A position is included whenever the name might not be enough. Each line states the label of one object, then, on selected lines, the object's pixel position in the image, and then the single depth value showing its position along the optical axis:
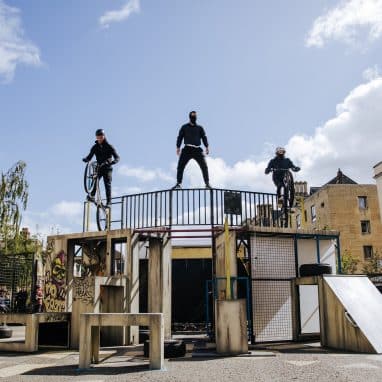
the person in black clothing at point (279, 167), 16.28
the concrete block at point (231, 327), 10.98
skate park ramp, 10.89
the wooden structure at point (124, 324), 9.16
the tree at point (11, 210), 29.67
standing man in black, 15.46
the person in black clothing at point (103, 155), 15.61
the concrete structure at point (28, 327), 12.33
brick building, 44.78
